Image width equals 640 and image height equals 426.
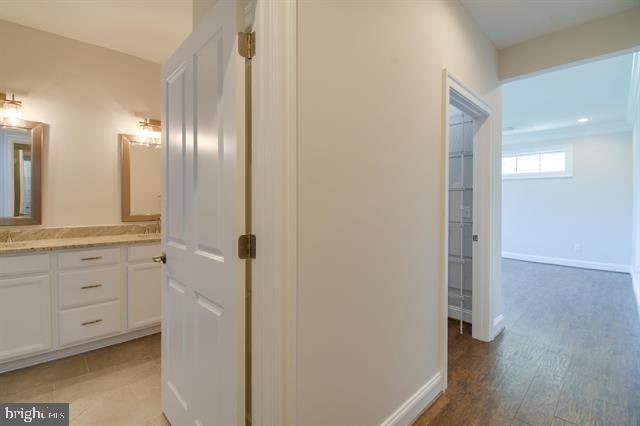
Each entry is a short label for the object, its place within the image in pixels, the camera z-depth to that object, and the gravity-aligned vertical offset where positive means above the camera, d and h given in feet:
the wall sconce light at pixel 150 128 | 9.90 +2.87
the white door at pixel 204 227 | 3.53 -0.22
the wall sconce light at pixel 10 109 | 7.57 +2.69
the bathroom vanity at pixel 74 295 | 6.91 -2.18
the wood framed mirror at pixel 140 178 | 9.55 +1.13
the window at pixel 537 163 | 18.60 +3.31
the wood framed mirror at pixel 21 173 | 7.70 +1.06
